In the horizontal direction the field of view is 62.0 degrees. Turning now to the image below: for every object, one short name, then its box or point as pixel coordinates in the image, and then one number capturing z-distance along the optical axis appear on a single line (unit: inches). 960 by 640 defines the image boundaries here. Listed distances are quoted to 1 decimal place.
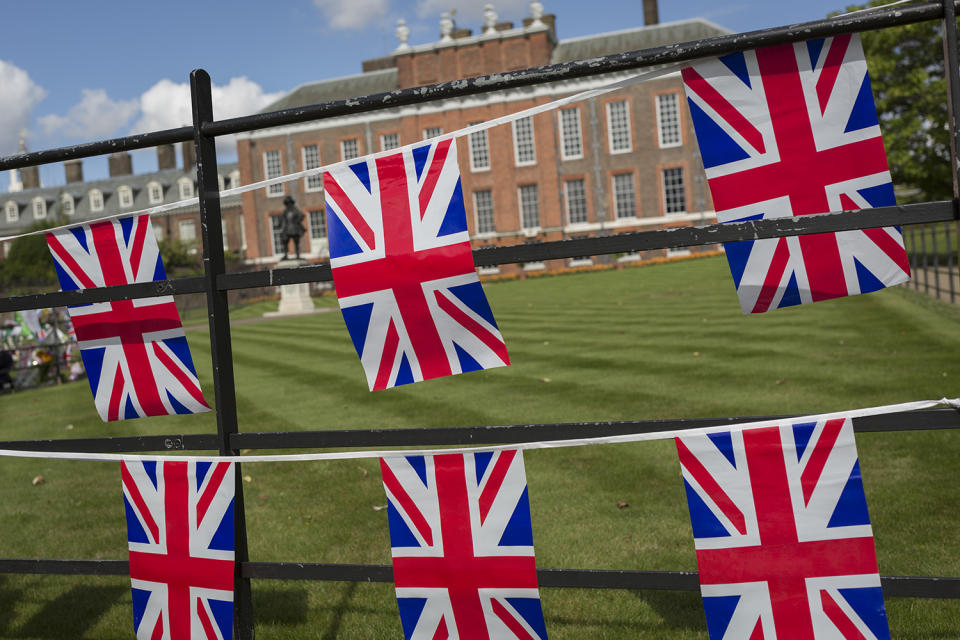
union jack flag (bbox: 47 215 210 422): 110.6
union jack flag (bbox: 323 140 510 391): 90.5
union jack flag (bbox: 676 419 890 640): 78.2
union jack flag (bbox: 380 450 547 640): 87.7
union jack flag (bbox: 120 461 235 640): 100.2
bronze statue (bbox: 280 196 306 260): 1240.2
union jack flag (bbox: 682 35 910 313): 80.2
